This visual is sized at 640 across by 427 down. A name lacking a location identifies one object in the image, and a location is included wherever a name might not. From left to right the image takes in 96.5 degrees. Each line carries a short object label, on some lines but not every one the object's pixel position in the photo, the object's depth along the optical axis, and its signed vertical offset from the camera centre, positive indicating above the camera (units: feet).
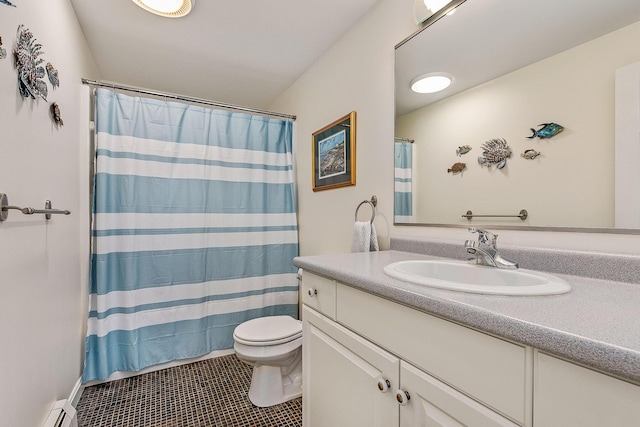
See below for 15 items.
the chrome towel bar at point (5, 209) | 2.83 +0.03
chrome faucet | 3.13 -0.41
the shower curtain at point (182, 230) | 6.07 -0.42
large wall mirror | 2.65 +1.12
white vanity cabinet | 1.80 -1.29
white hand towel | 4.89 -0.42
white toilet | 5.25 -2.71
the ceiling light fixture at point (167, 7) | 5.10 +3.77
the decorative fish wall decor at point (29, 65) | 3.28 +1.80
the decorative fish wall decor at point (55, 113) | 4.30 +1.52
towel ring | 5.21 +0.11
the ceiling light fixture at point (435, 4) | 4.09 +3.04
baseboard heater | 3.96 -2.92
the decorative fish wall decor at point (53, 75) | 4.09 +2.03
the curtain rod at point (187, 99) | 6.00 +2.76
